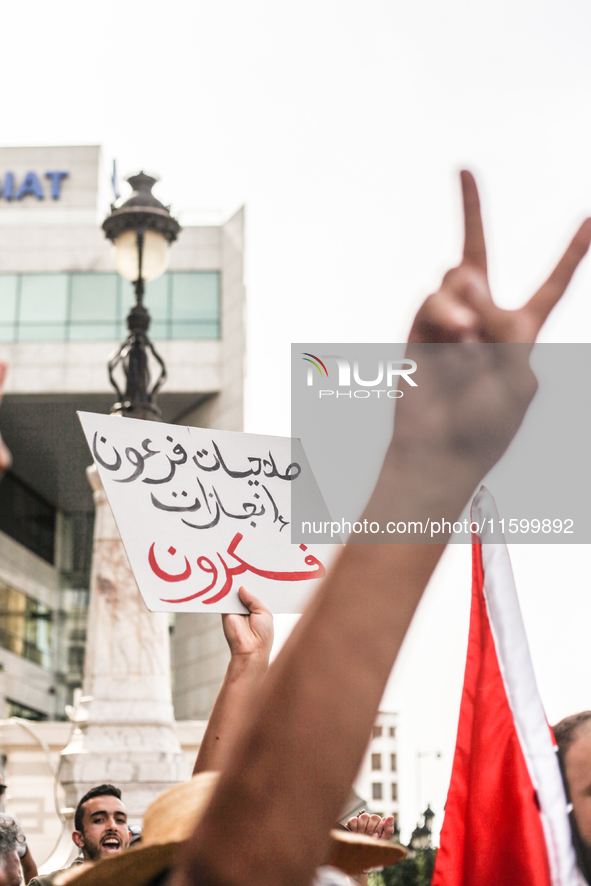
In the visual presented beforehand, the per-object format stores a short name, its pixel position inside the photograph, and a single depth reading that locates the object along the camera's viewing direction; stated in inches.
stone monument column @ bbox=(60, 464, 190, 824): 224.5
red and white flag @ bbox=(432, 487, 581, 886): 82.0
